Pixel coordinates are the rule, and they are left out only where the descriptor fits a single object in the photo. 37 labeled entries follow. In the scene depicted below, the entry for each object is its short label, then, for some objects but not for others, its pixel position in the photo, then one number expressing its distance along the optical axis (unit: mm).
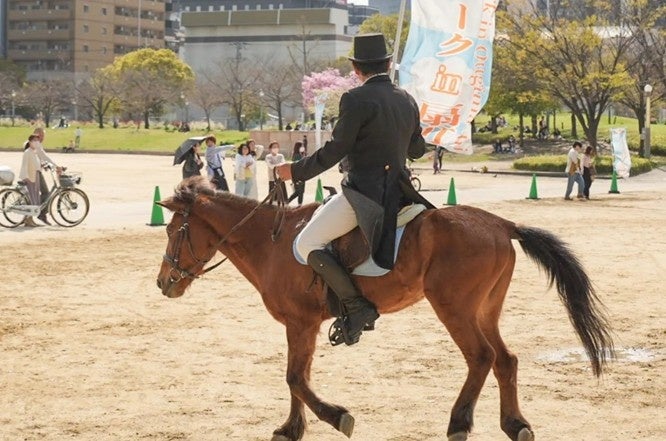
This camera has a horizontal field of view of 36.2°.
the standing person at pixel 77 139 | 72188
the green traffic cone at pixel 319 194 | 25262
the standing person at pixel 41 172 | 20141
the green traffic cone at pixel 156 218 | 20830
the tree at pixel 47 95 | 96688
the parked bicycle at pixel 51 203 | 20047
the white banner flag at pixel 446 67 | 18781
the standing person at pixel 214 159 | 21188
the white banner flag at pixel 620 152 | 37219
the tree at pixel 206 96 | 89625
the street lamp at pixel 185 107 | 92312
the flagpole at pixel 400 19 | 19828
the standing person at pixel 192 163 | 20078
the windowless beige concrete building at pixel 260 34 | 121125
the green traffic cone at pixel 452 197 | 26259
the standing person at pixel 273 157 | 23594
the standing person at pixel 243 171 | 22422
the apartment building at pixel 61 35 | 121750
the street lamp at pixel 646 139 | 47188
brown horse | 6086
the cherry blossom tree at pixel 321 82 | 77062
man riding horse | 6301
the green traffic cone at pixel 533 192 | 28952
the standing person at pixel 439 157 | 43981
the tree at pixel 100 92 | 91312
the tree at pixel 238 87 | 87794
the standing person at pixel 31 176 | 20281
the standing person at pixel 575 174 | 28672
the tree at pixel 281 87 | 86312
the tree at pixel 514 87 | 50906
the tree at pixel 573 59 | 47656
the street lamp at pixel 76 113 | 106312
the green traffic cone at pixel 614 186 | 32156
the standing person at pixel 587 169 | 28952
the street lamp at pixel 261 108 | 87125
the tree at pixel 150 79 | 88062
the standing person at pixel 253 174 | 22562
